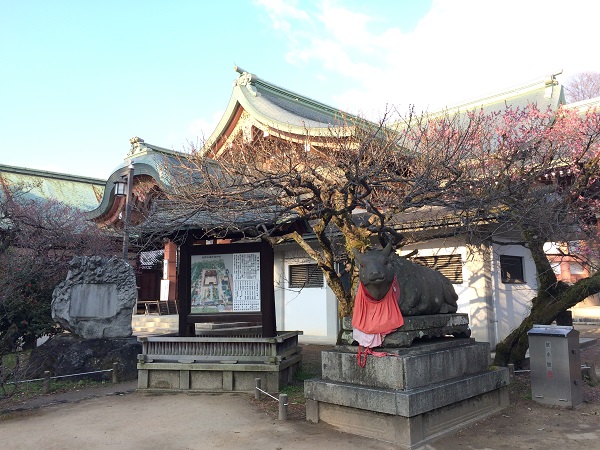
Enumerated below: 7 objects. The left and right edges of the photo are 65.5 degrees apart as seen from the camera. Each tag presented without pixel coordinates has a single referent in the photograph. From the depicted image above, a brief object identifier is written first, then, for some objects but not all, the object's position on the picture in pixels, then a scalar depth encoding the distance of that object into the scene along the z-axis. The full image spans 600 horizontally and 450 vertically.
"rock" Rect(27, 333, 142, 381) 10.56
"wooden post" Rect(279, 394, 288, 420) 6.97
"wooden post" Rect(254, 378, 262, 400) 8.29
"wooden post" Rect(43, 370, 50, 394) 9.50
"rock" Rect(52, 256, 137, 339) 11.17
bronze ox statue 6.11
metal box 7.61
